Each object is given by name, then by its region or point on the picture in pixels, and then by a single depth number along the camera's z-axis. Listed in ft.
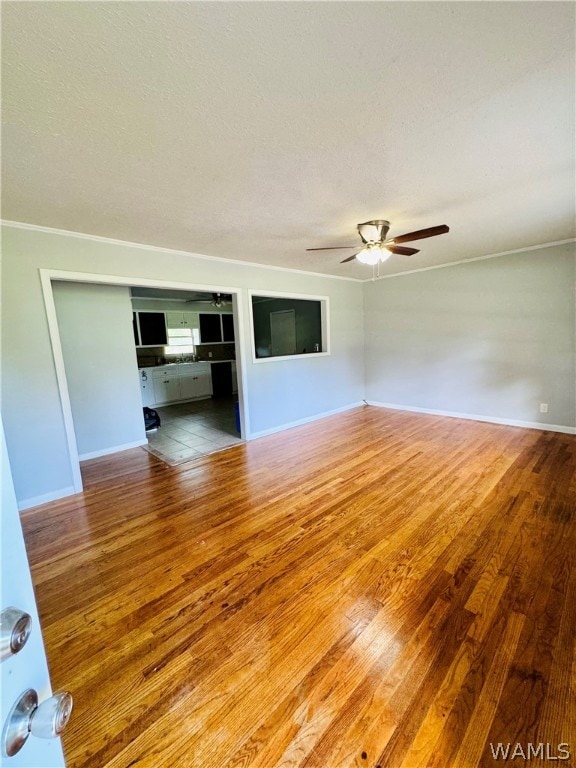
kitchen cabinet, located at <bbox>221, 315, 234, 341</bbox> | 25.34
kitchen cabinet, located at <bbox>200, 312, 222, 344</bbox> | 24.06
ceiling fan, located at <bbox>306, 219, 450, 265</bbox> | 9.18
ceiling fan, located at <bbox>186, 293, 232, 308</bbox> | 20.85
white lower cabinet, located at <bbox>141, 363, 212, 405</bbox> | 20.48
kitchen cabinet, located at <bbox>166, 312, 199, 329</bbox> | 22.19
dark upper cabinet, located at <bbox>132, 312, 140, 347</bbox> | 20.56
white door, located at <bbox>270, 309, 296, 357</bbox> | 23.50
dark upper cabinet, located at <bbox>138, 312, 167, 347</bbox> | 21.07
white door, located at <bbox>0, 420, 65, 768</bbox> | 1.48
